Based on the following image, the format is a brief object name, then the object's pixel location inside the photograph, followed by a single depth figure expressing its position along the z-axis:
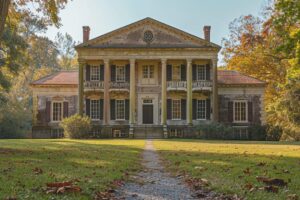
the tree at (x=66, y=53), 53.02
